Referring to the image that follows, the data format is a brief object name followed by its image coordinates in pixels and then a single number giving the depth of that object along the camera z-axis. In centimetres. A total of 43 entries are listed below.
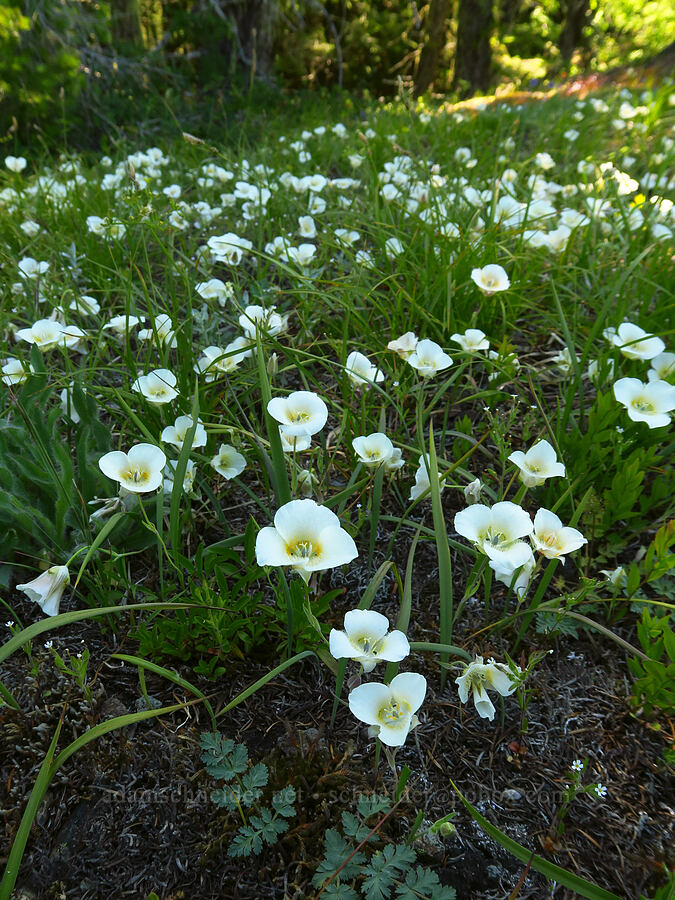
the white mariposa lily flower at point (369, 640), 29
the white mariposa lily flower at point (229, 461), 42
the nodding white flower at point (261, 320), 48
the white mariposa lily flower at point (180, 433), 41
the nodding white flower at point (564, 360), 51
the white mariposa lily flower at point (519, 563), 31
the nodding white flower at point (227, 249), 58
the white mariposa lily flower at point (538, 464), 37
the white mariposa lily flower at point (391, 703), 29
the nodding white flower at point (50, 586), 33
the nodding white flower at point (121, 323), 50
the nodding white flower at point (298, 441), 37
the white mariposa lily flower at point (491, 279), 51
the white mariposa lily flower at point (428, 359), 44
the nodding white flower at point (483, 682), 32
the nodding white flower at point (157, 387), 42
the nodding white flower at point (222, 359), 44
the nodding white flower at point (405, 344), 46
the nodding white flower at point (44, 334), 48
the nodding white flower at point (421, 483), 40
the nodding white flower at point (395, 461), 41
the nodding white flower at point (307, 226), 71
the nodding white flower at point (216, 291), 55
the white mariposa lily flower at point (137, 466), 35
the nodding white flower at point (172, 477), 40
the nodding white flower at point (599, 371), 47
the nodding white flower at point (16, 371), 44
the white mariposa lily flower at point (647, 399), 42
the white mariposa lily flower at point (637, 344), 47
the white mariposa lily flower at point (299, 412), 35
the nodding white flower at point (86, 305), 55
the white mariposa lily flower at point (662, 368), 48
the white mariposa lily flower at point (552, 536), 34
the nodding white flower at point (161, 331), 50
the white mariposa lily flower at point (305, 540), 30
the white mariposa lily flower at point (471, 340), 48
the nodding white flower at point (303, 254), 61
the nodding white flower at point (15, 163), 100
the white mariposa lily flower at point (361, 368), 46
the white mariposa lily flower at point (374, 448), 39
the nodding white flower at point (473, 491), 38
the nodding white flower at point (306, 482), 37
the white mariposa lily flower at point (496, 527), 32
